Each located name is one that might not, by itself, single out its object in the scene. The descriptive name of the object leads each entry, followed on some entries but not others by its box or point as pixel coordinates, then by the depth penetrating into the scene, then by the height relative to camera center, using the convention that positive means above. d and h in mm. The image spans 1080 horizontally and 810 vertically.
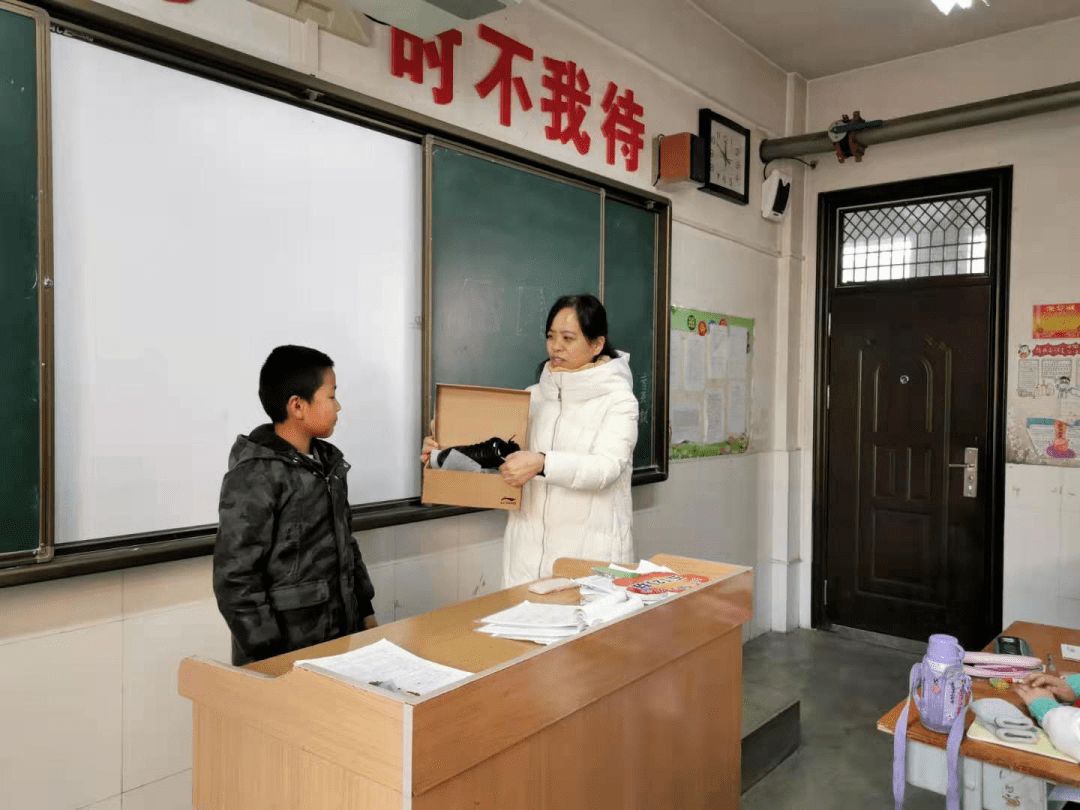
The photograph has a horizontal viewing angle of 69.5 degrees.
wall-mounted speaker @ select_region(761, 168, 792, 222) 4324 +1100
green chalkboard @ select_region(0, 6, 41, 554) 1594 +215
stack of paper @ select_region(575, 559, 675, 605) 1791 -481
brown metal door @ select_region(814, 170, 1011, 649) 4047 -99
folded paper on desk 1433 -663
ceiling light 1924 +984
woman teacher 2297 -164
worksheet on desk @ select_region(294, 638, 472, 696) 1284 -492
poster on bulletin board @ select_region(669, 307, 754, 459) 3762 +41
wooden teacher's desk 1117 -560
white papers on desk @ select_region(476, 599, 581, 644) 1558 -491
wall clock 3812 +1200
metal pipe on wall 3586 +1341
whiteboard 1733 +284
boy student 1594 -296
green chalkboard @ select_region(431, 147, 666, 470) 2539 +470
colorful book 1850 -475
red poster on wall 3767 +353
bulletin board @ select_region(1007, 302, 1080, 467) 3760 -1
